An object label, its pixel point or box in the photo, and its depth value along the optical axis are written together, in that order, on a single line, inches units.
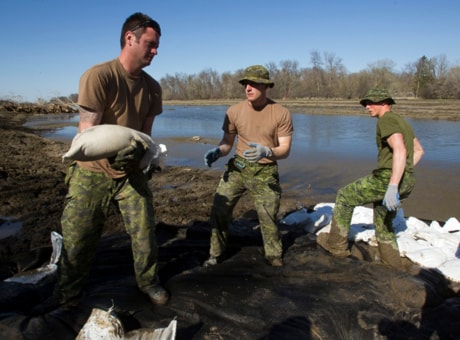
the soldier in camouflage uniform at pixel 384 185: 124.6
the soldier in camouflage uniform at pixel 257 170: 133.2
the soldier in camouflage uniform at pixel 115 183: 95.3
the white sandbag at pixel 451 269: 123.3
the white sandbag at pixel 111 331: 83.1
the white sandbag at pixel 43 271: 116.0
